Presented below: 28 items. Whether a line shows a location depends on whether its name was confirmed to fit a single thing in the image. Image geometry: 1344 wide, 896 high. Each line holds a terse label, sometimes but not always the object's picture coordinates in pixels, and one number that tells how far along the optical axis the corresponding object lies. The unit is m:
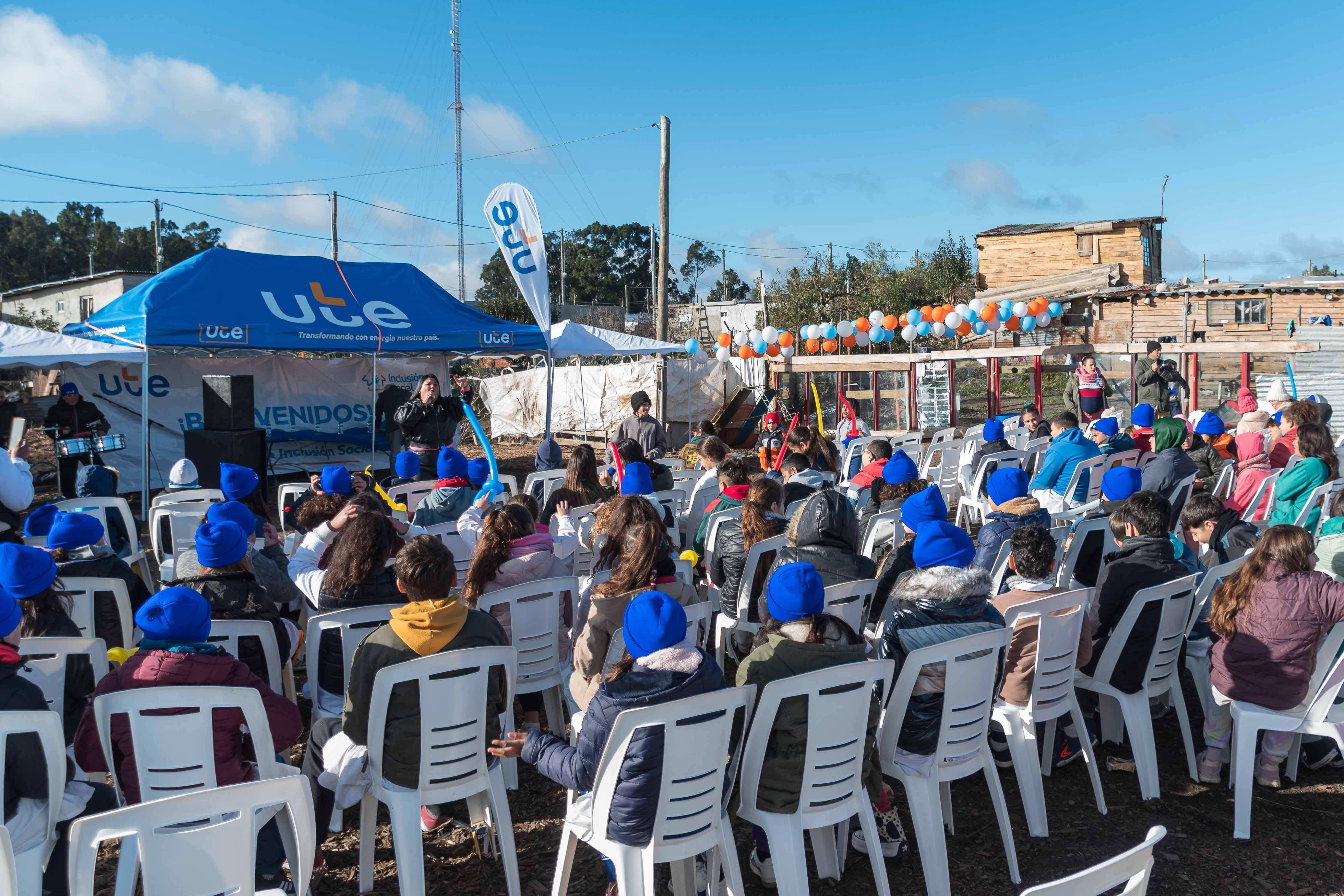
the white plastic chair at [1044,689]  3.19
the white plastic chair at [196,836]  1.83
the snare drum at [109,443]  9.54
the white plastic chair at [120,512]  5.62
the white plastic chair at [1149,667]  3.41
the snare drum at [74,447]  9.54
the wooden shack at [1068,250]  25.88
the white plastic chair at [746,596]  4.37
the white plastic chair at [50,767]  2.23
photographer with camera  10.85
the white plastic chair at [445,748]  2.62
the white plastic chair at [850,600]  3.72
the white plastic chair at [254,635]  3.19
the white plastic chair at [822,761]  2.49
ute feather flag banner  9.56
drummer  9.85
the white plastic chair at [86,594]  3.76
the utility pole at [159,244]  29.48
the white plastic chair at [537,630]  3.59
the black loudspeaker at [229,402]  9.49
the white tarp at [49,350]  9.59
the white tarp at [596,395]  17.19
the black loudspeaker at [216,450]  9.31
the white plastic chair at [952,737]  2.77
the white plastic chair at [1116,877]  1.40
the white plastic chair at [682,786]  2.33
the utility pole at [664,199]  16.39
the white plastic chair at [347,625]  3.19
